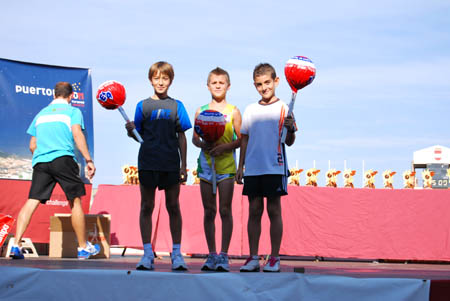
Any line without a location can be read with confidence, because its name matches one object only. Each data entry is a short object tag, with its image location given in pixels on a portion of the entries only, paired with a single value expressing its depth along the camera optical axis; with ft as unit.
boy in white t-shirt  16.65
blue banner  27.61
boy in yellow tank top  17.38
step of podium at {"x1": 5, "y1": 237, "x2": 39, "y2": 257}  26.35
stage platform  13.92
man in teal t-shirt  20.97
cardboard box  25.23
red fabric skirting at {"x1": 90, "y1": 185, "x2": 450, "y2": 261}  29.60
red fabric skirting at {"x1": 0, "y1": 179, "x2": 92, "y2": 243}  27.71
